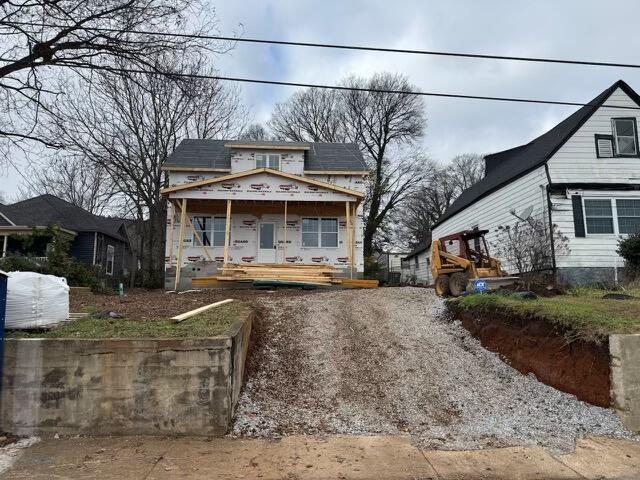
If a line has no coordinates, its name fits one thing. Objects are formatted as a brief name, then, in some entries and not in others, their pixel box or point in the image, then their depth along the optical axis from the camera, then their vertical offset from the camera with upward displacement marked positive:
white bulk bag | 6.75 -0.29
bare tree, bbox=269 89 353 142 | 44.03 +14.42
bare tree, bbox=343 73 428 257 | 42.06 +13.11
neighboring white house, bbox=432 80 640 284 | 15.62 +3.07
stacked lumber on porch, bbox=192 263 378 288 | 16.64 +0.13
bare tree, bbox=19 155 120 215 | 38.47 +7.46
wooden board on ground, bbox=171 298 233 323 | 7.69 -0.56
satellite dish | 16.79 +2.28
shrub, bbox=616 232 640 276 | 14.24 +0.78
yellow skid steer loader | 13.19 +0.29
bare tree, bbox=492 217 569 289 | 15.60 +1.05
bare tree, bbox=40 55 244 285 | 25.61 +7.06
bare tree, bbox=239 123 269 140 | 42.50 +13.04
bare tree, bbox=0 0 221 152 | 10.54 +5.29
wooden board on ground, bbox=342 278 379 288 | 17.42 -0.12
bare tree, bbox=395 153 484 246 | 48.90 +7.42
